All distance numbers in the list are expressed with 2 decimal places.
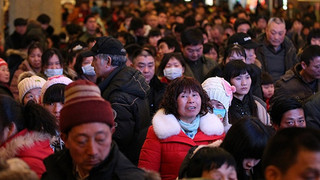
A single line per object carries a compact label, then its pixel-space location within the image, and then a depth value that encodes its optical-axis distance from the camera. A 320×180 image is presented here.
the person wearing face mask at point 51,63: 14.00
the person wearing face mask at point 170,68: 13.30
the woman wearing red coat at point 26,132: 6.54
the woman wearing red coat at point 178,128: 8.53
